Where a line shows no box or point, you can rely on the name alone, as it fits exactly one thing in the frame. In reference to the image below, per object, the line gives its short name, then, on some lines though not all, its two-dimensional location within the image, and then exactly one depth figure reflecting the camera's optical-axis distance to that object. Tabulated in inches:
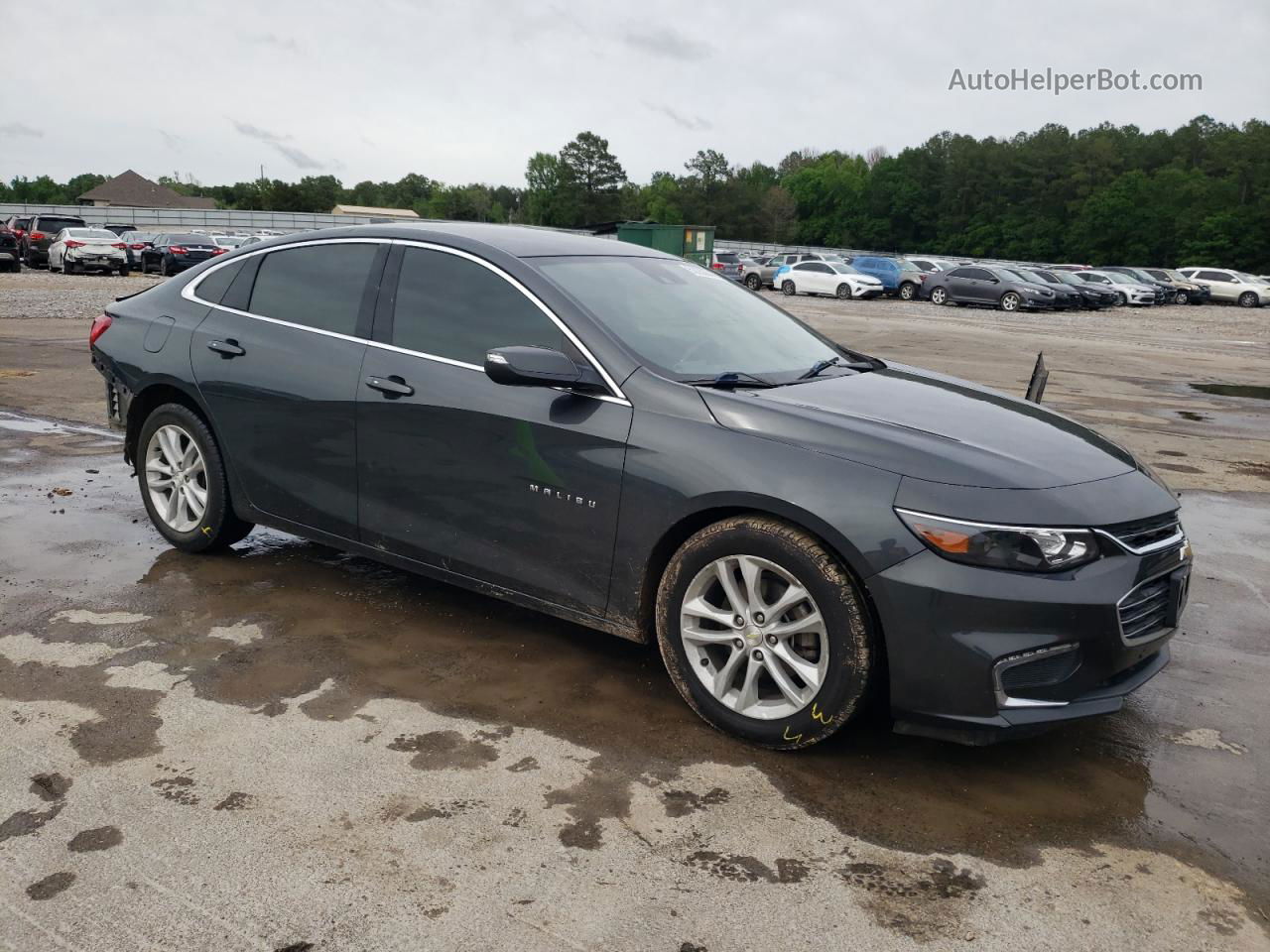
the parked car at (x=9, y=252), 1312.7
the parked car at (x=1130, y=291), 1744.6
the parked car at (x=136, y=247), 1453.5
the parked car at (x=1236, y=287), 1888.0
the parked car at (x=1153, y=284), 1819.6
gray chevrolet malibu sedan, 131.0
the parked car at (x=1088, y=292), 1592.0
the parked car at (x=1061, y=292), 1526.8
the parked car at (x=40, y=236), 1438.2
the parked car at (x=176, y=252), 1375.5
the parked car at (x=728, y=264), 1862.3
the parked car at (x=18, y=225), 1443.2
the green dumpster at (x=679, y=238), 1364.4
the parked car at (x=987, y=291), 1493.6
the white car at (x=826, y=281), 1601.9
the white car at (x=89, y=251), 1342.3
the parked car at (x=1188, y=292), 1924.2
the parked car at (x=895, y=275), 1674.5
